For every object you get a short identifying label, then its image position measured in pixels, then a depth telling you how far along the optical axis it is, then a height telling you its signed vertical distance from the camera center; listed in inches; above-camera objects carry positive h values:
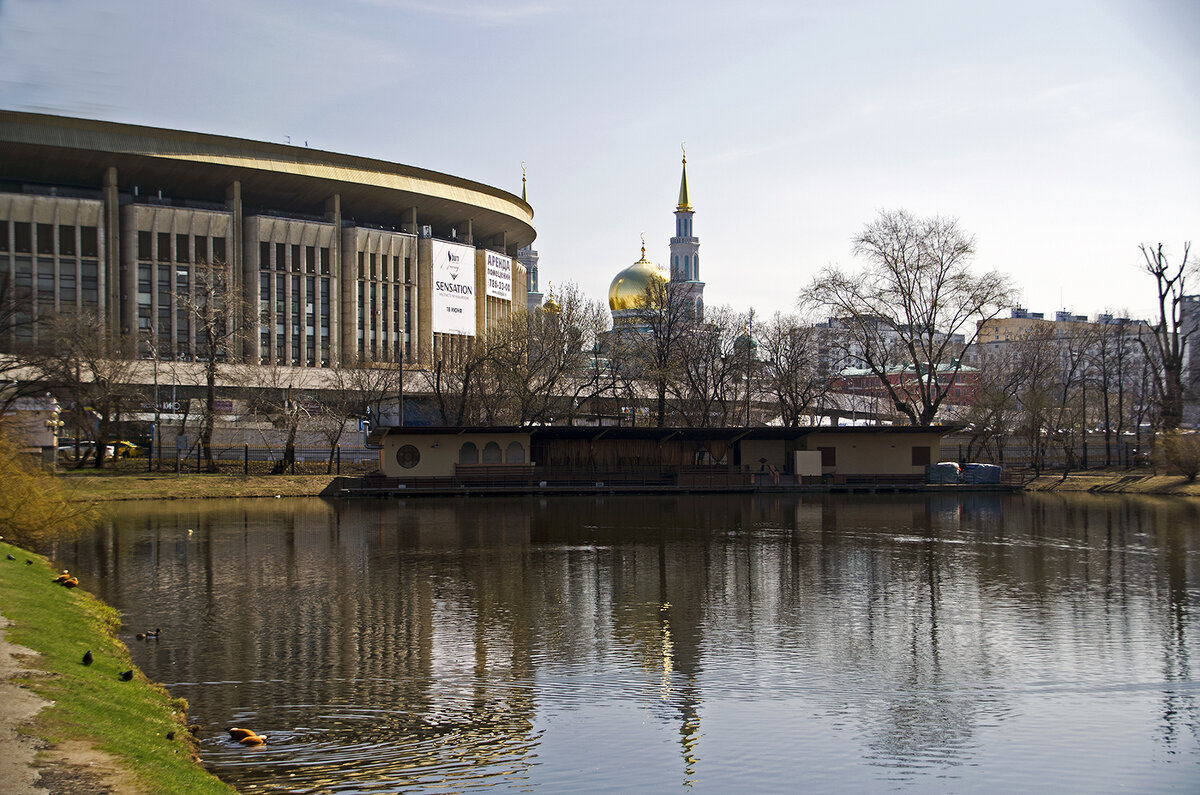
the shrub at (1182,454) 2324.1 -89.4
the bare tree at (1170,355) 2600.9 +153.9
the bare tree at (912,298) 2637.8 +313.6
